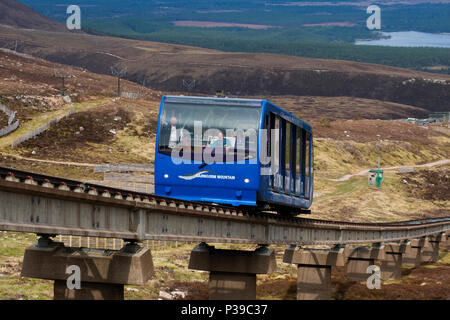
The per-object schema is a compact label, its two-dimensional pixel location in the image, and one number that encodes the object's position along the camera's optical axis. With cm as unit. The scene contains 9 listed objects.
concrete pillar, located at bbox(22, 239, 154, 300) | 2744
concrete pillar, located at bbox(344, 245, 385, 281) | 6091
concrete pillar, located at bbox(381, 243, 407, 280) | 6875
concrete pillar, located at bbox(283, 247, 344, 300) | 4981
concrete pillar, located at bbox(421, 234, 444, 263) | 8762
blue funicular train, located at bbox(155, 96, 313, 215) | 3191
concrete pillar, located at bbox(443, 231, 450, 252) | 9228
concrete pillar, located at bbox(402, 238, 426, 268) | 7931
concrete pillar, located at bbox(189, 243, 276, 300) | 3816
